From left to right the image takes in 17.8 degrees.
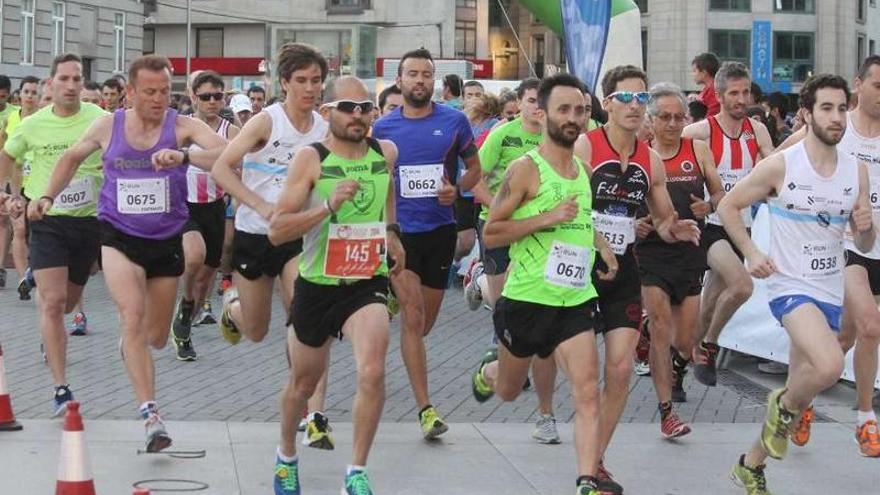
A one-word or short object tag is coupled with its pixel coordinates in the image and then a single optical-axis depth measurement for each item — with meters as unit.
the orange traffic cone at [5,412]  14.80
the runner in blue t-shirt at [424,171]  16.00
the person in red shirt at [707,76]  23.43
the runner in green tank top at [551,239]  12.42
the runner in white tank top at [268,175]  14.55
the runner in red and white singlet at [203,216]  20.82
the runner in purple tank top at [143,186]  14.73
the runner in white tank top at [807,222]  13.04
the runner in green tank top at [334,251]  12.27
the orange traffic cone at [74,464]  10.32
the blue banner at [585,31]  27.98
